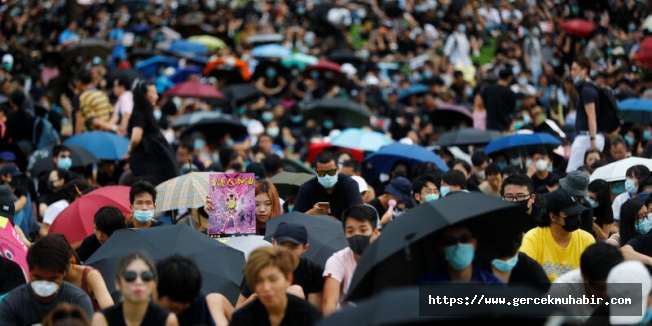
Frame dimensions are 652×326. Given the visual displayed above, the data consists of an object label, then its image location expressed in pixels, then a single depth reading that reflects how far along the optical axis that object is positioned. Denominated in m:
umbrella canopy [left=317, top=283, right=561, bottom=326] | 4.94
